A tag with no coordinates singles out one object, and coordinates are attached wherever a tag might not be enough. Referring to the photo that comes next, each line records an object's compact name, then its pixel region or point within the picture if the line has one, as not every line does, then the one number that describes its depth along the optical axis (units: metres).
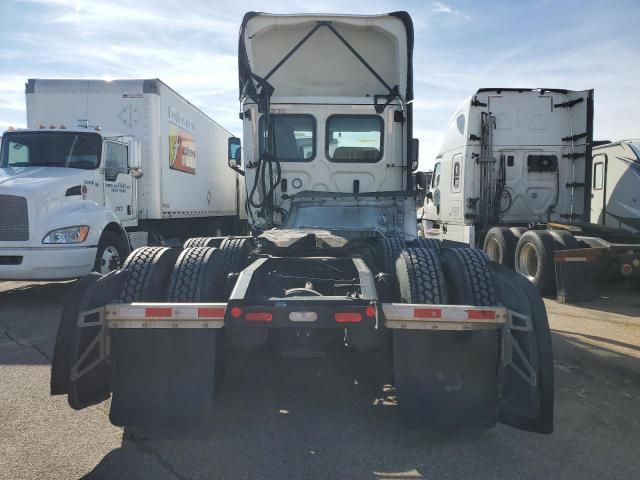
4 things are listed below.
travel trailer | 10.05
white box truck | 7.56
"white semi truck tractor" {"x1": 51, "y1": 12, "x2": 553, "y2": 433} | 3.04
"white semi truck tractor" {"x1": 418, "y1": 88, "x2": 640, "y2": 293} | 10.21
